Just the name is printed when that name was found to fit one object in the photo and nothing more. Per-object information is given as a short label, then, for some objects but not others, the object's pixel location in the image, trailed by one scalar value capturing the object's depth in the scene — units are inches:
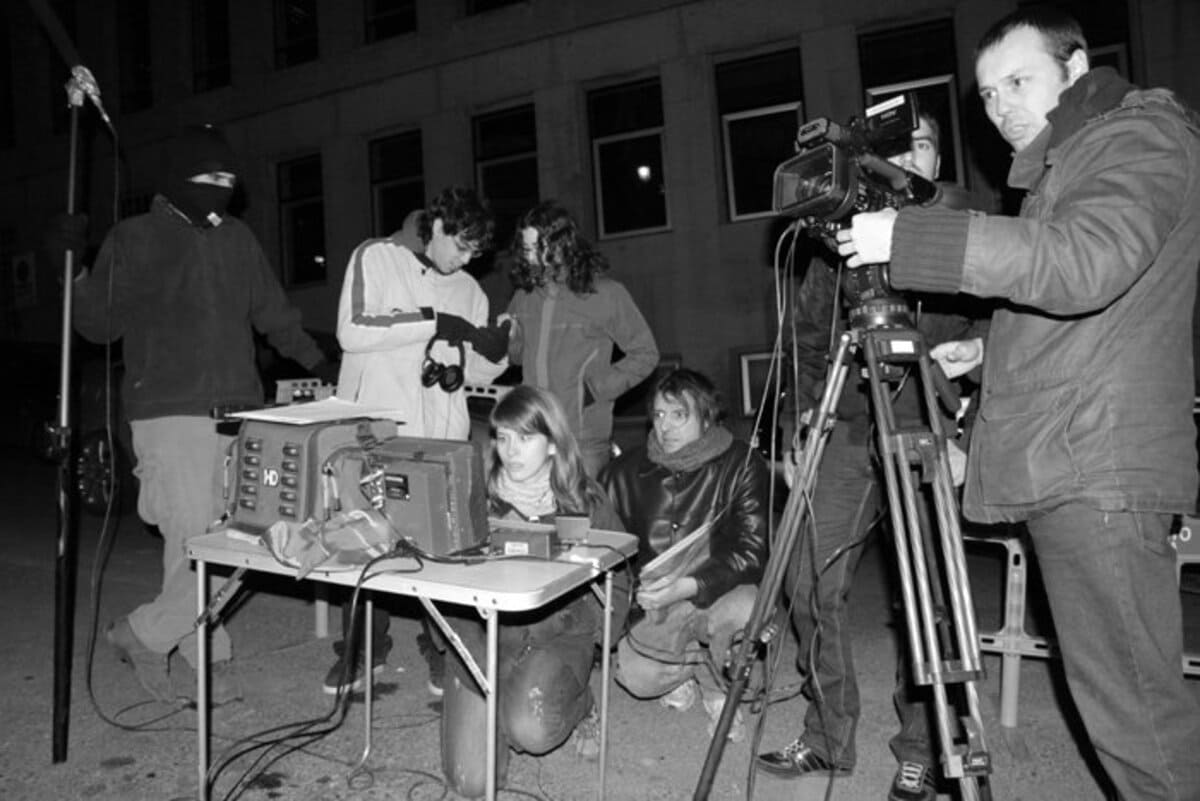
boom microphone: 117.0
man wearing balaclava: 130.8
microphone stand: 112.7
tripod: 67.9
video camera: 73.8
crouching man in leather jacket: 121.2
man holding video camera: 62.6
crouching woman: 104.2
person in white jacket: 139.3
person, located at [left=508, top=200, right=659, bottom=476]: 143.7
